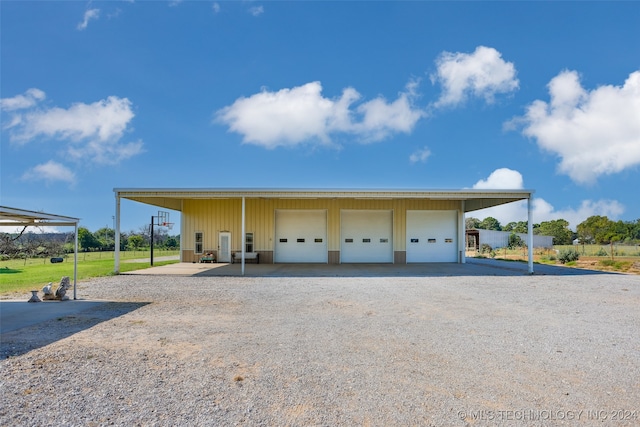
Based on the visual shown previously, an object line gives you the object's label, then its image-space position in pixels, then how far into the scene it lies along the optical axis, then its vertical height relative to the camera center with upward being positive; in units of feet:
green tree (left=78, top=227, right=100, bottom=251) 133.39 -2.07
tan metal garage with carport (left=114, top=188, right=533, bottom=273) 67.67 +0.68
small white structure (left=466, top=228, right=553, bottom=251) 135.33 -2.60
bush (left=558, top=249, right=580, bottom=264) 73.15 -4.91
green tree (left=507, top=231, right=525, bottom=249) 142.35 -3.43
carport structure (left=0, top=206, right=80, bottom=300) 27.33 +1.20
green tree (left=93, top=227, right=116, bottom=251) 140.46 -1.13
